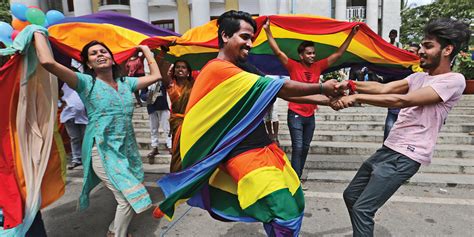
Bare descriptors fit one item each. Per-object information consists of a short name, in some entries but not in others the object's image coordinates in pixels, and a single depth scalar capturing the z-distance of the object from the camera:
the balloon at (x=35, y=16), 2.53
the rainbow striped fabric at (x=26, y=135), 2.27
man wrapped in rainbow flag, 1.81
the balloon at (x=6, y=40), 2.54
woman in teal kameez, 2.48
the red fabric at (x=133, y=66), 4.62
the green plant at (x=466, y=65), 9.70
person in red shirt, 3.76
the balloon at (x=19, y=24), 2.77
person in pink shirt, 1.91
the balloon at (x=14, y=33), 2.60
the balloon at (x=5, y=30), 2.51
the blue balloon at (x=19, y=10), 2.66
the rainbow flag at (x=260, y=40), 3.20
